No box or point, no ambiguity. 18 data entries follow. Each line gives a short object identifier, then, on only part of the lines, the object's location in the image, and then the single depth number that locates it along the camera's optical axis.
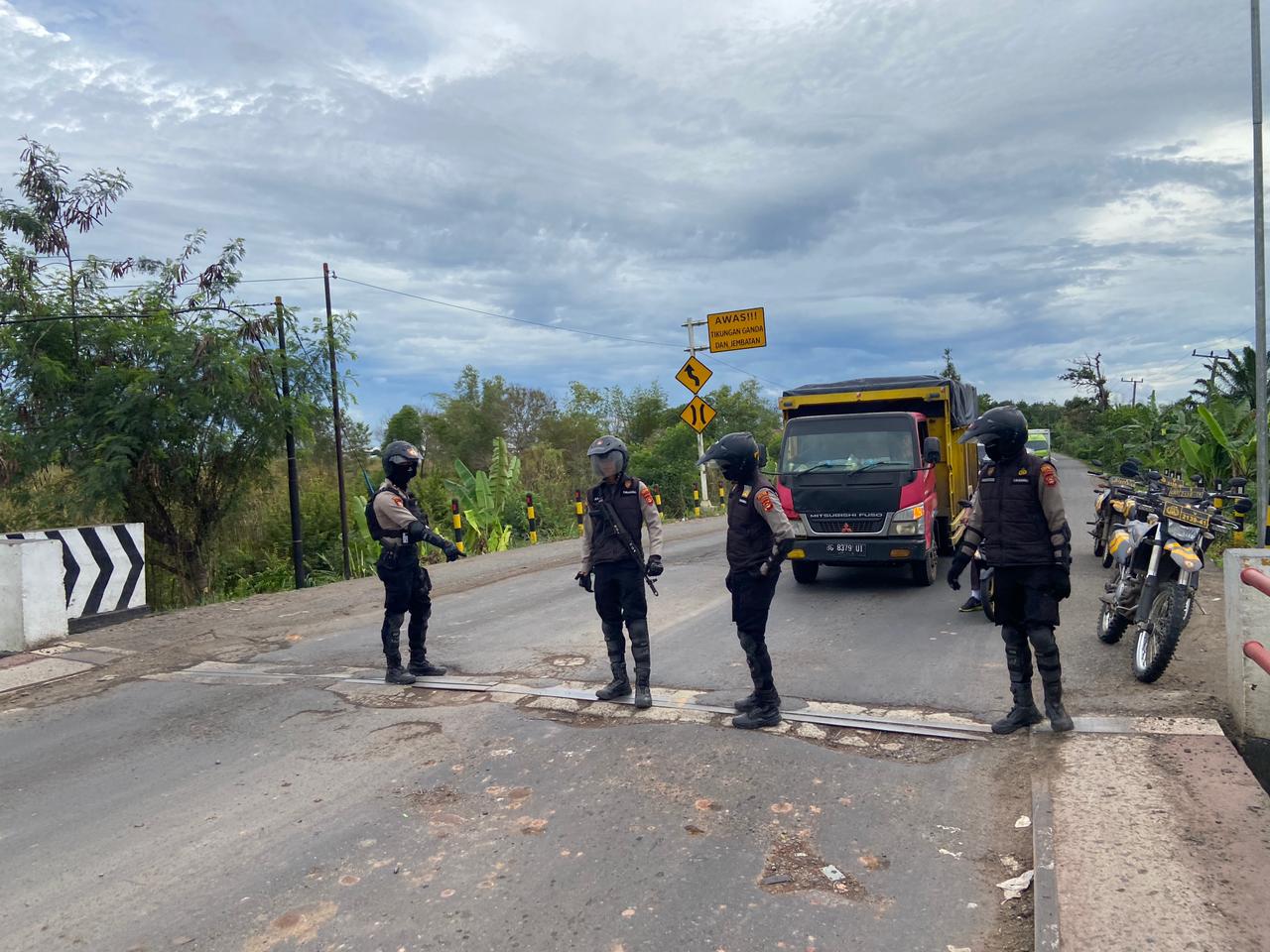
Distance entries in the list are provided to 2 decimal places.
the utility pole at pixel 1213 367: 24.78
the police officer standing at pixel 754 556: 5.53
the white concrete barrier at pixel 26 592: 8.77
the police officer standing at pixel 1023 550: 5.12
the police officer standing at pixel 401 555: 6.87
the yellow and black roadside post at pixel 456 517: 18.39
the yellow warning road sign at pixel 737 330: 25.14
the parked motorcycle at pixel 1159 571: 5.83
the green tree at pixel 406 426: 45.51
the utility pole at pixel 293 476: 15.16
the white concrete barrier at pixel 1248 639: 4.95
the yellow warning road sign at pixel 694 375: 22.72
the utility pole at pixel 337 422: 16.05
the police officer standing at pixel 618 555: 6.09
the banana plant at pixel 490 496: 20.33
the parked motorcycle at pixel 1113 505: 8.55
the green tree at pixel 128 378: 13.39
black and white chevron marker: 9.64
